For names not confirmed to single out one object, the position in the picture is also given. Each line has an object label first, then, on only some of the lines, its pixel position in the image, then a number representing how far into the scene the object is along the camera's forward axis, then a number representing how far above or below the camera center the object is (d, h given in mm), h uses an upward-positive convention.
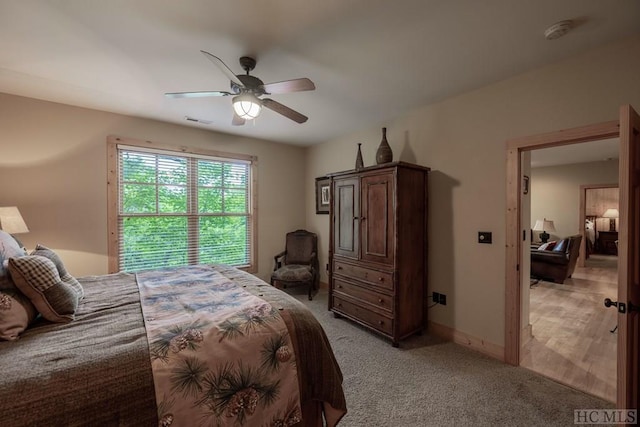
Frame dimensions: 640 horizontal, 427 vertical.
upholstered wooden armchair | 4242 -786
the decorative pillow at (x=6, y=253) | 1408 -257
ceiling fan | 1916 +897
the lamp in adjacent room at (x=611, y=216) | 8066 -180
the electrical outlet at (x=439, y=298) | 2955 -977
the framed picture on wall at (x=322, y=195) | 4547 +275
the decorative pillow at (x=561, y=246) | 5118 -689
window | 3432 +61
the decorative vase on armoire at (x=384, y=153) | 3074 +663
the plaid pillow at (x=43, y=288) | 1415 -413
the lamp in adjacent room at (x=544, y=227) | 6734 -433
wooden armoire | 2762 -418
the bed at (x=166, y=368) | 986 -662
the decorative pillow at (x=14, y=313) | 1255 -505
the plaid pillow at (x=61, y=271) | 1815 -416
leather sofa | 5051 -973
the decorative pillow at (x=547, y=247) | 5640 -781
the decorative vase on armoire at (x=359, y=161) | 3362 +629
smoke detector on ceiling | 1705 +1183
